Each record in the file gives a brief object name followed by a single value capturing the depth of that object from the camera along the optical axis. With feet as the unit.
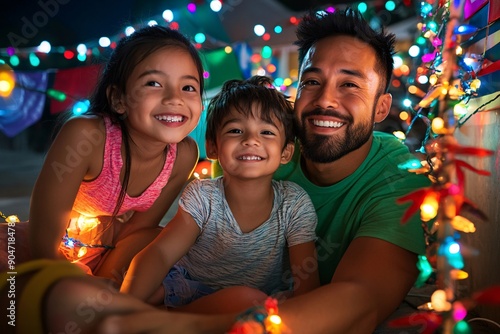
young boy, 5.14
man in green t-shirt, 4.90
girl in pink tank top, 5.31
